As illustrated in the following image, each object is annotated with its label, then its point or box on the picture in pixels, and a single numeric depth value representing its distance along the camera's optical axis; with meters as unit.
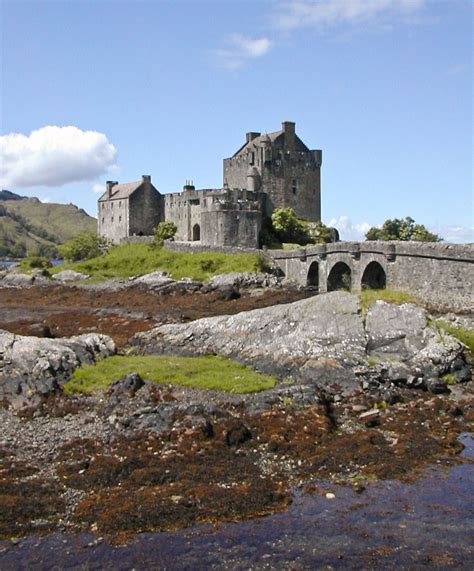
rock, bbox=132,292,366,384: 27.50
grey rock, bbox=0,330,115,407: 24.69
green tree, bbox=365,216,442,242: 67.27
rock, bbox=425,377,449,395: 25.04
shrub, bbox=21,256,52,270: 76.44
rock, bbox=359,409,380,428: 21.38
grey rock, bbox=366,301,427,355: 28.30
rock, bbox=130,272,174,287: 59.53
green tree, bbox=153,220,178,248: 75.75
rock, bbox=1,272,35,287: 68.38
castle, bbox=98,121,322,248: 67.31
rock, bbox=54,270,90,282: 68.31
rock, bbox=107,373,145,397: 24.25
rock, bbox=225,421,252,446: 19.73
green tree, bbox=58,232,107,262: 80.11
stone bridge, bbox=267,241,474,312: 35.22
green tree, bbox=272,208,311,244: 69.69
